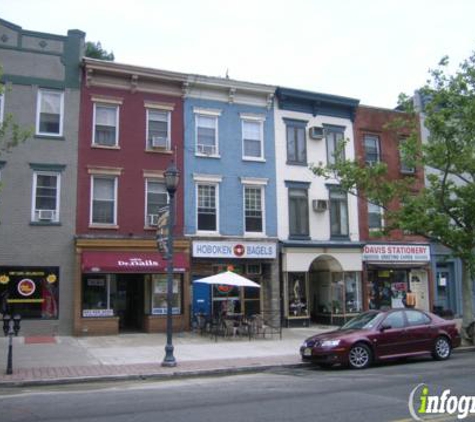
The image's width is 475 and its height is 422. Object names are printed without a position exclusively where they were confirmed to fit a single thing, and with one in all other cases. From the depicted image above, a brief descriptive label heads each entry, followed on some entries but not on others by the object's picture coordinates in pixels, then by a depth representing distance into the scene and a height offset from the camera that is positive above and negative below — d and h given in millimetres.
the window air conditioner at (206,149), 23406 +6073
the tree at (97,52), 33688 +15081
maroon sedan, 13344 -1080
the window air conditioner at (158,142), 22344 +6105
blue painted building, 22984 +4483
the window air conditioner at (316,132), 25381 +7304
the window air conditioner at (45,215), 20422 +2981
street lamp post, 13987 +1113
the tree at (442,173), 17547 +3932
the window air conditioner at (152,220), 22031 +2979
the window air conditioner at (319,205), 24953 +3984
